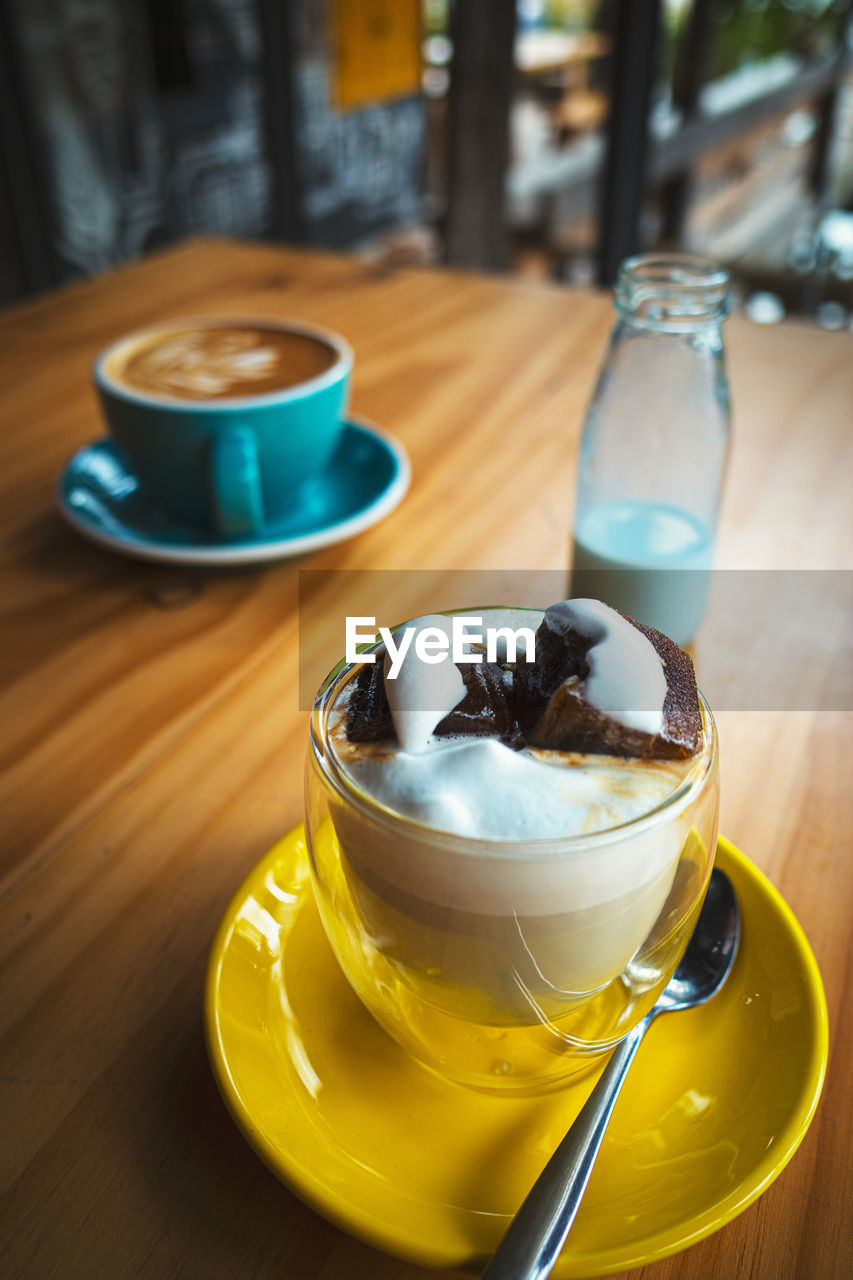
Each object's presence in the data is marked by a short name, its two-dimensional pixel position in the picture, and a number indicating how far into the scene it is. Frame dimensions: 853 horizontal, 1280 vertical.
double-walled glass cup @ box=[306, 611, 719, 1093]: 0.27
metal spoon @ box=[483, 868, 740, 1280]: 0.26
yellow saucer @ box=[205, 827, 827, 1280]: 0.28
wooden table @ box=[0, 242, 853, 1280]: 0.30
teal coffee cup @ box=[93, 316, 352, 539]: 0.61
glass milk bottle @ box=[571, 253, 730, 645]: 0.53
